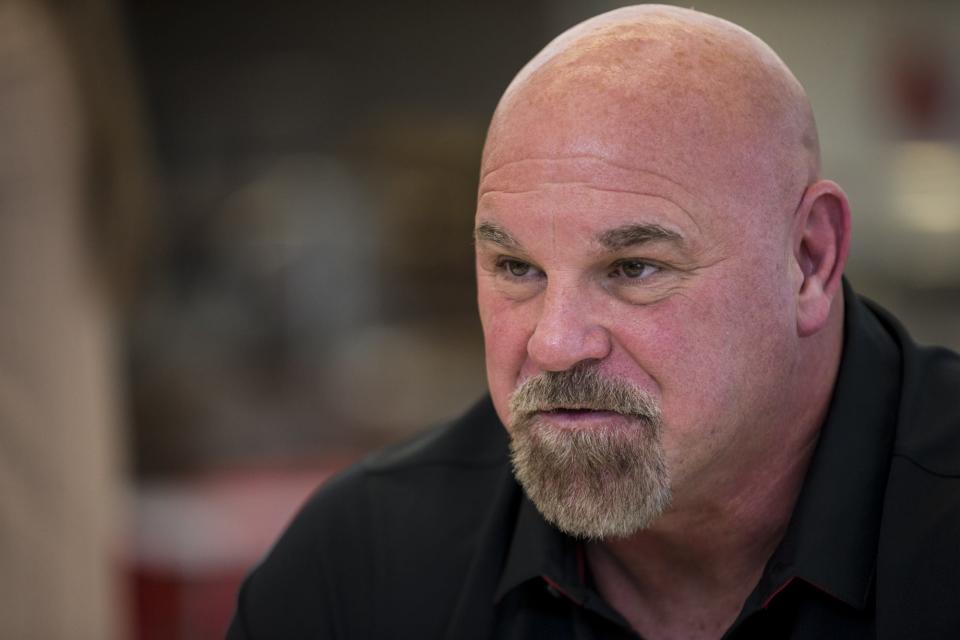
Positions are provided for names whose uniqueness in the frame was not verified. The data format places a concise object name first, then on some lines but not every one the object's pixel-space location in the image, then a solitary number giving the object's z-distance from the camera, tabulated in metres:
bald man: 2.22
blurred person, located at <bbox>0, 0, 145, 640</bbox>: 2.67
